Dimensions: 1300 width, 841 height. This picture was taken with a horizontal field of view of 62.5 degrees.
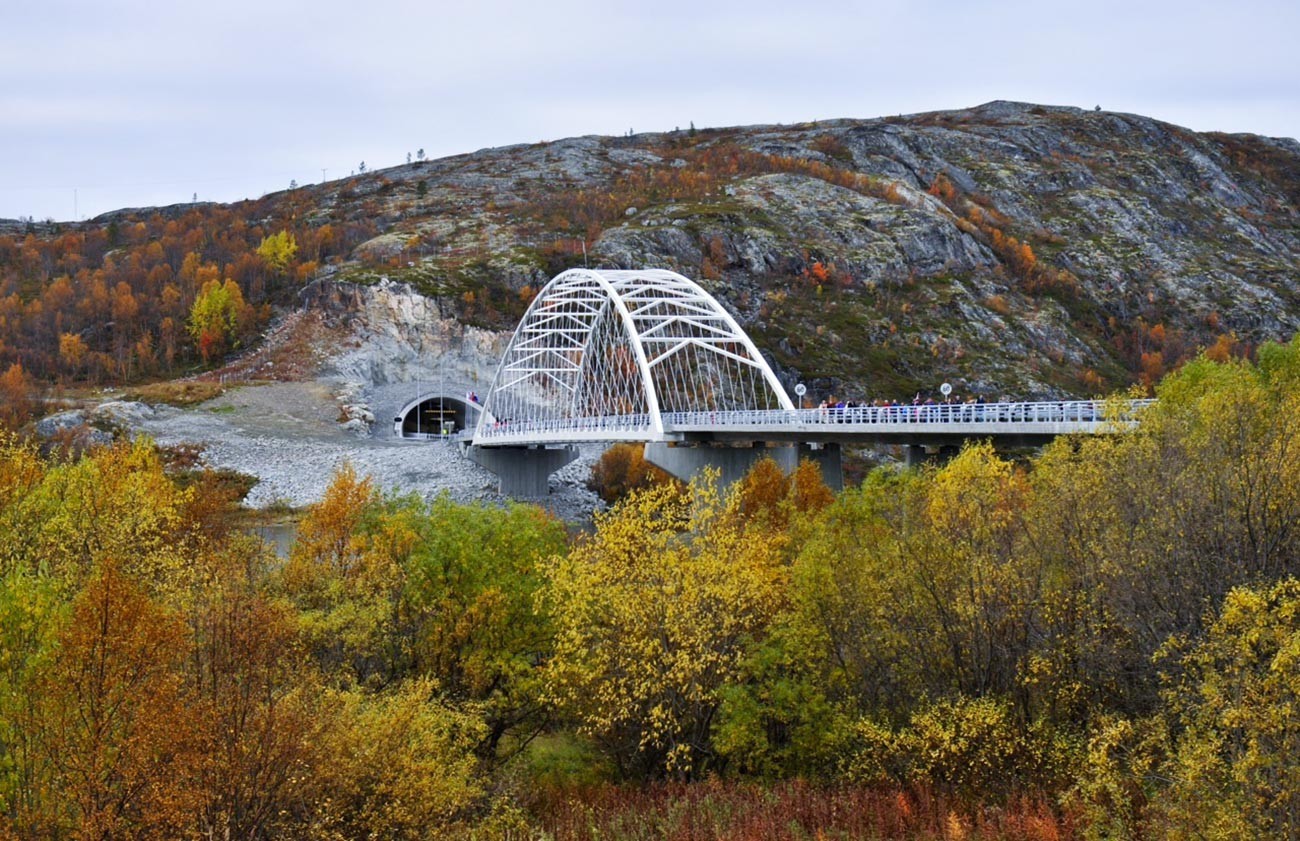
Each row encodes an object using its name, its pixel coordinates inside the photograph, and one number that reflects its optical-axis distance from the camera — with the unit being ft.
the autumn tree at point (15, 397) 296.10
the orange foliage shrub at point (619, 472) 299.58
